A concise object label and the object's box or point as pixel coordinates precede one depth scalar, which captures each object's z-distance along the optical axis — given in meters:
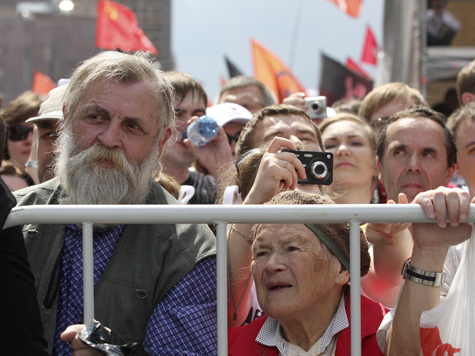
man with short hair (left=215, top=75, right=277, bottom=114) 4.20
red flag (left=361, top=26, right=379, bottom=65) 10.12
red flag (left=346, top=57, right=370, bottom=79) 11.35
